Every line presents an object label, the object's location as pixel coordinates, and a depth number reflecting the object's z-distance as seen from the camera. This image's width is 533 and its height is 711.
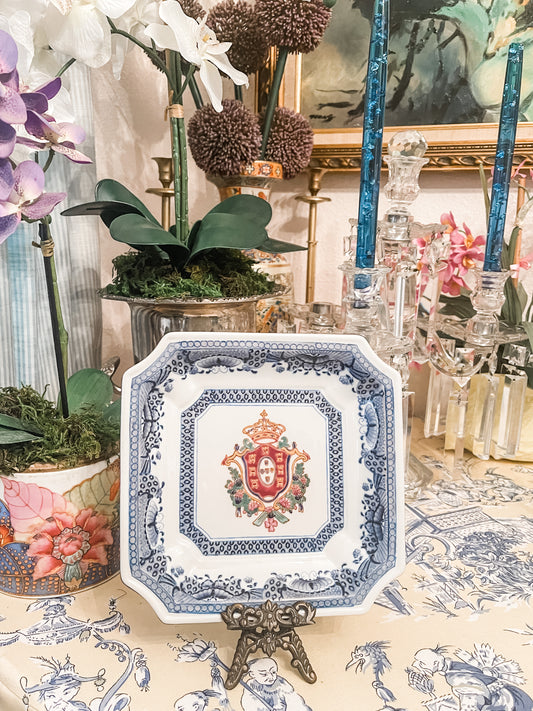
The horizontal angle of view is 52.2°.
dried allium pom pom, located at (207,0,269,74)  0.77
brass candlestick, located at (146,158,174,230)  0.78
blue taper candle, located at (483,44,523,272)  0.59
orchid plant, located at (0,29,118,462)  0.37
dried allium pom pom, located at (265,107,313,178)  0.82
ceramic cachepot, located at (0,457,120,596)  0.47
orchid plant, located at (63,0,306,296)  0.52
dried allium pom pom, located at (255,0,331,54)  0.72
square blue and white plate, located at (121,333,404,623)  0.43
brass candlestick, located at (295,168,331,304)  0.91
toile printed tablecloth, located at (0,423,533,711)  0.38
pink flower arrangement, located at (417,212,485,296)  0.77
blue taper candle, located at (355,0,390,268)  0.50
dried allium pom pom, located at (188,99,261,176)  0.71
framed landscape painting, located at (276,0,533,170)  0.84
